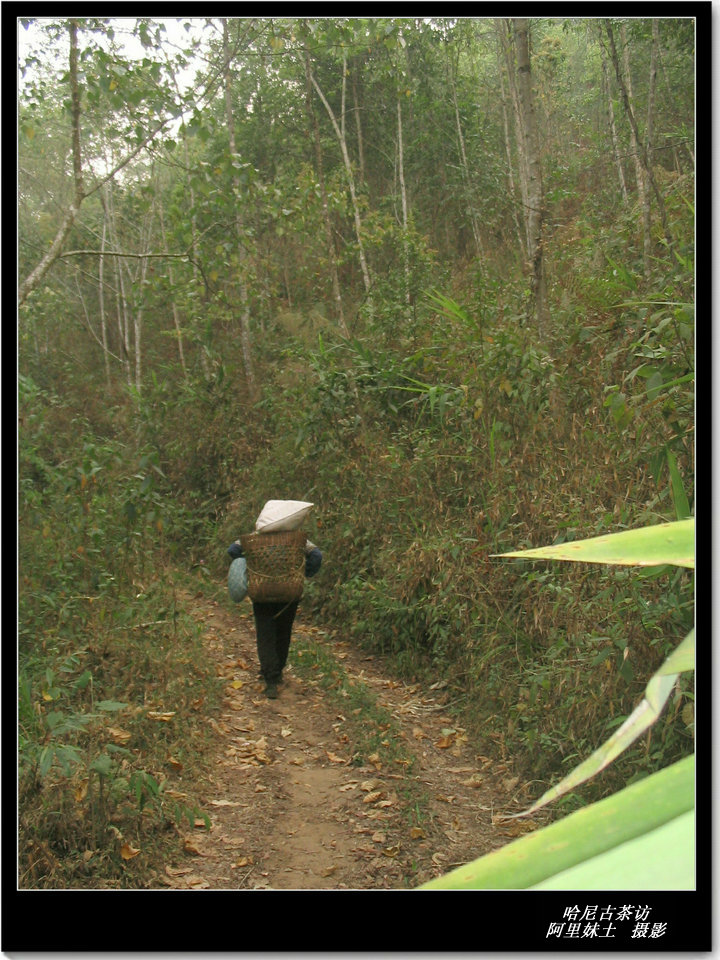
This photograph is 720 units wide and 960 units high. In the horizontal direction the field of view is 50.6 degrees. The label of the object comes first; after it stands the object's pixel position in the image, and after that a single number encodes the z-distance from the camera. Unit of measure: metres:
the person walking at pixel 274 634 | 4.68
